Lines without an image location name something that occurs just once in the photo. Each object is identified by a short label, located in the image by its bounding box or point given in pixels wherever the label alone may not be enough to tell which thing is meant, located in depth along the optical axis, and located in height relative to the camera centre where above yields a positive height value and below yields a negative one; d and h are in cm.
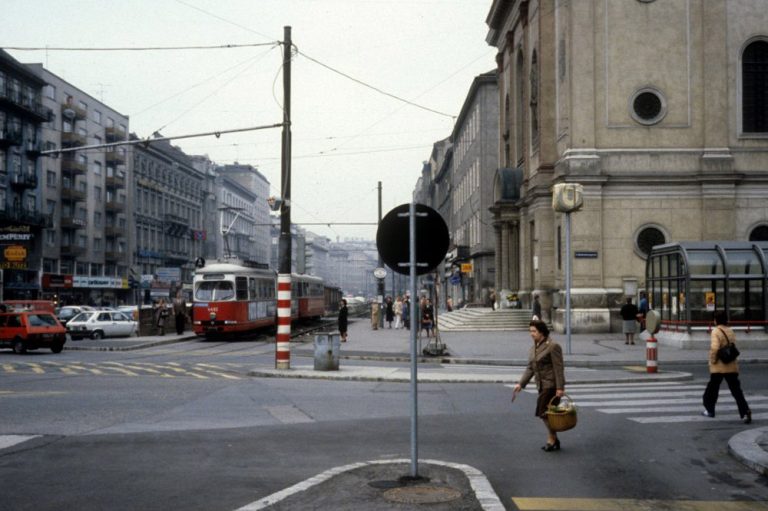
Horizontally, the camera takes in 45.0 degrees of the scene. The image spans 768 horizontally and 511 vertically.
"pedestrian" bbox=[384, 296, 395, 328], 5197 -62
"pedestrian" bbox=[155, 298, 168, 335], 4309 -77
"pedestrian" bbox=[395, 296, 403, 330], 5038 -75
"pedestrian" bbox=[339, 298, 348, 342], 3603 -78
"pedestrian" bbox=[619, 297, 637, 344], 3103 -63
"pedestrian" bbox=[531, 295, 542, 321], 3716 -19
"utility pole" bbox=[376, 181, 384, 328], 5644 +46
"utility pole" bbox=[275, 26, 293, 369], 2147 +163
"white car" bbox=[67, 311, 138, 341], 4191 -113
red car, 3095 -107
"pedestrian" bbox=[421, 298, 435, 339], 3484 -53
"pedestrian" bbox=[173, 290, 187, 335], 4391 -69
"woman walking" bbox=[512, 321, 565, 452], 1077 -84
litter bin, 2159 -120
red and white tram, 3856 +10
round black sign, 873 +59
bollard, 2108 -126
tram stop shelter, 2975 +41
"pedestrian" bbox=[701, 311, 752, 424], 1316 -93
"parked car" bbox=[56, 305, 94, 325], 5106 -67
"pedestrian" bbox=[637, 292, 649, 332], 3494 -29
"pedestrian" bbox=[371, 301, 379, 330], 4834 -79
